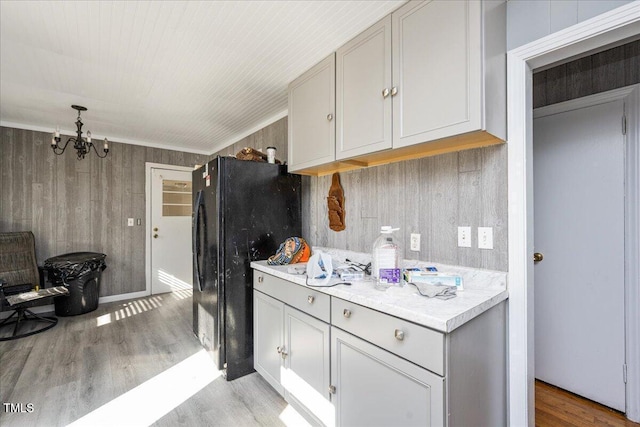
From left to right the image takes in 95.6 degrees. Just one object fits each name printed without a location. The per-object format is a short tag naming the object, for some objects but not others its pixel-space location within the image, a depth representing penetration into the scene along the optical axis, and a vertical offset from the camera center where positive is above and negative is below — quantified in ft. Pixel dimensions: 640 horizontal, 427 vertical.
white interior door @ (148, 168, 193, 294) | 15.14 -0.84
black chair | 10.09 -2.66
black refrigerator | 7.42 -0.63
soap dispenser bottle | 5.10 -0.89
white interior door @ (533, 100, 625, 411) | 6.01 -0.83
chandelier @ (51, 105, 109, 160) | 10.28 +2.61
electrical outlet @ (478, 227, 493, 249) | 4.96 -0.41
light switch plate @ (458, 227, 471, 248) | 5.24 -0.42
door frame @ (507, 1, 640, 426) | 4.60 -0.11
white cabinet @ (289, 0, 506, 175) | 4.20 +2.19
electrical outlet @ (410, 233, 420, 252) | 6.02 -0.59
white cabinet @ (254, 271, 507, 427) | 3.53 -2.24
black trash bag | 11.46 -2.05
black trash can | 11.51 -2.58
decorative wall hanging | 7.88 +0.28
